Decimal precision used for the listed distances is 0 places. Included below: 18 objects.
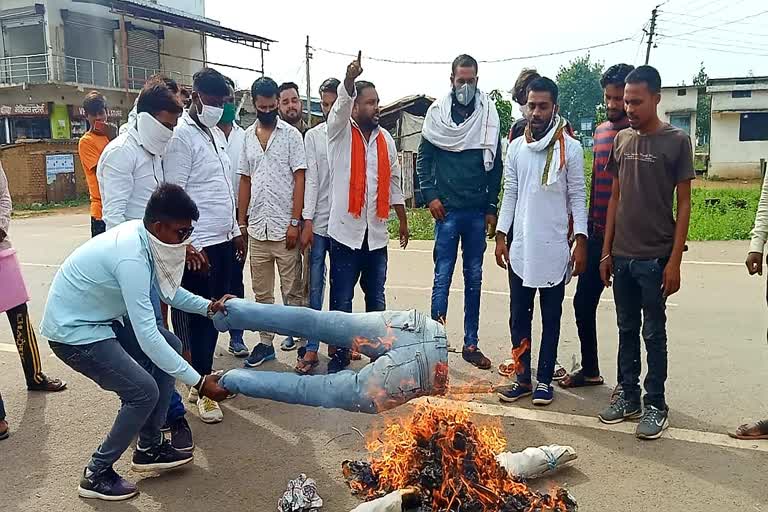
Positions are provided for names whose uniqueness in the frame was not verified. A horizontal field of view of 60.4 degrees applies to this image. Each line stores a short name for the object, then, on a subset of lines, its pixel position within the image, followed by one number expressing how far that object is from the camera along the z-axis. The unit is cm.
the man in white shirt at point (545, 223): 452
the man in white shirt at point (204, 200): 443
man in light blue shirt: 315
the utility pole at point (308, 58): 2919
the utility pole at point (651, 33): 2889
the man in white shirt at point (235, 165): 557
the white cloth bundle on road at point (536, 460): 345
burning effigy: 312
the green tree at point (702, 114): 3270
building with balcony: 2658
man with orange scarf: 508
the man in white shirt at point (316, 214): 527
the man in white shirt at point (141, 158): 398
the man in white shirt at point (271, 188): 532
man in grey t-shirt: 396
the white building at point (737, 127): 2720
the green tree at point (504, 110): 2038
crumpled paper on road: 322
